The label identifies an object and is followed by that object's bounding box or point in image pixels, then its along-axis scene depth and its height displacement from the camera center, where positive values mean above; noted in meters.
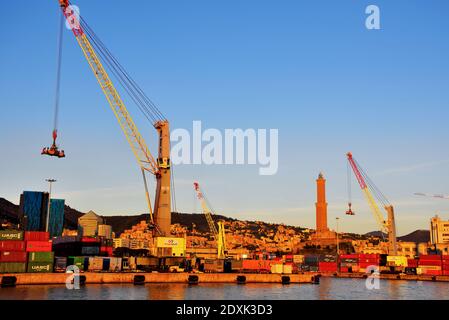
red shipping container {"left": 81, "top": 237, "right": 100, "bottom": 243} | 141.75 +0.28
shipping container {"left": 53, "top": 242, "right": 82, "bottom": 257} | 136.88 -2.46
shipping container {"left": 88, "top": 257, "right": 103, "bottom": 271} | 96.25 -4.58
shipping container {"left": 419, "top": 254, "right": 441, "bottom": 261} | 144.49 -3.36
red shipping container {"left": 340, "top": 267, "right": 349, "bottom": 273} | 162.43 -8.34
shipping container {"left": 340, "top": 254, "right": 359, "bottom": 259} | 165.85 -3.78
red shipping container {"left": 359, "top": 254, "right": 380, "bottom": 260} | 162.62 -3.64
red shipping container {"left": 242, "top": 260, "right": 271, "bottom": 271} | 130.50 -5.75
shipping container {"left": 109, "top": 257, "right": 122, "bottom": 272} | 98.44 -4.68
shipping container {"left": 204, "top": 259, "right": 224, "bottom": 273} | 116.70 -5.45
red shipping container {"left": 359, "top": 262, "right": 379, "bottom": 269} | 159.12 -6.42
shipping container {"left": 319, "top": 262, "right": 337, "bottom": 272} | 164.12 -7.49
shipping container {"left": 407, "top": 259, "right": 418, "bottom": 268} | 151.50 -5.35
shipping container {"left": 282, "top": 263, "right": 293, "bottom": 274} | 115.38 -5.95
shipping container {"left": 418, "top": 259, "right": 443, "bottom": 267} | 142.25 -4.87
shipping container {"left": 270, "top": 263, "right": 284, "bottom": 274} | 115.06 -5.95
